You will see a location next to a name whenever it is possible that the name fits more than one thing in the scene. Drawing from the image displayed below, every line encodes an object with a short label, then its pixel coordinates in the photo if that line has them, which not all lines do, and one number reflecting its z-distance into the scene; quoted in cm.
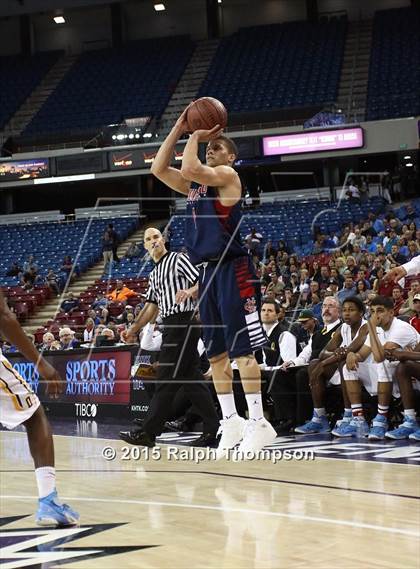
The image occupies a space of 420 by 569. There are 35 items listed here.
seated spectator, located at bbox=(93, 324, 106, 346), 1247
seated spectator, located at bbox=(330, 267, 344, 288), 1296
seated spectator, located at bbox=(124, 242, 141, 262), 2150
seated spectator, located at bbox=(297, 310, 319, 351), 882
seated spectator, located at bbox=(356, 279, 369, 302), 1141
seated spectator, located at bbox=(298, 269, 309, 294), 1361
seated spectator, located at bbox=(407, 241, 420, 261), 1303
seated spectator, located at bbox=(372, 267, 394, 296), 1083
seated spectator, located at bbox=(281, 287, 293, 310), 1256
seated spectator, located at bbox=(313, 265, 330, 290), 1339
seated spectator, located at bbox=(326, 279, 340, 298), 1170
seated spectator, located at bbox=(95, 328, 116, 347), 1178
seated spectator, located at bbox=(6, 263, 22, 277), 2303
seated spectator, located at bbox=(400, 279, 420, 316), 877
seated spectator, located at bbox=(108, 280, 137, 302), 1661
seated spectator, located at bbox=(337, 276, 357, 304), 1162
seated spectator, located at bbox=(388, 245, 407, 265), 1304
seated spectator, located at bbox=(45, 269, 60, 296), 2100
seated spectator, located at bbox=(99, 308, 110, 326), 1496
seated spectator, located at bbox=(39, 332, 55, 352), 1328
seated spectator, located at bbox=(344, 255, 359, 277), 1310
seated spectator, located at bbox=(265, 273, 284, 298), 1345
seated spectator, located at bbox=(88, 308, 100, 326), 1519
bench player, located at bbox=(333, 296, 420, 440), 730
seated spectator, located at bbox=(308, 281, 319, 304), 1251
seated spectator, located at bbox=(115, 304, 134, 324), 1431
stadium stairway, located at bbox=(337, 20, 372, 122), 2623
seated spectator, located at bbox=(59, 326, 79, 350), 1277
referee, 664
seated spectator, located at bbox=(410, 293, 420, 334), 808
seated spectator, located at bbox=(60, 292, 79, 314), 1841
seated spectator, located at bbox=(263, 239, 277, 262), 1712
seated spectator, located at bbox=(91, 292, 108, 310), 1649
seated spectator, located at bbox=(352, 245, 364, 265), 1410
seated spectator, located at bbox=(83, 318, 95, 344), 1352
